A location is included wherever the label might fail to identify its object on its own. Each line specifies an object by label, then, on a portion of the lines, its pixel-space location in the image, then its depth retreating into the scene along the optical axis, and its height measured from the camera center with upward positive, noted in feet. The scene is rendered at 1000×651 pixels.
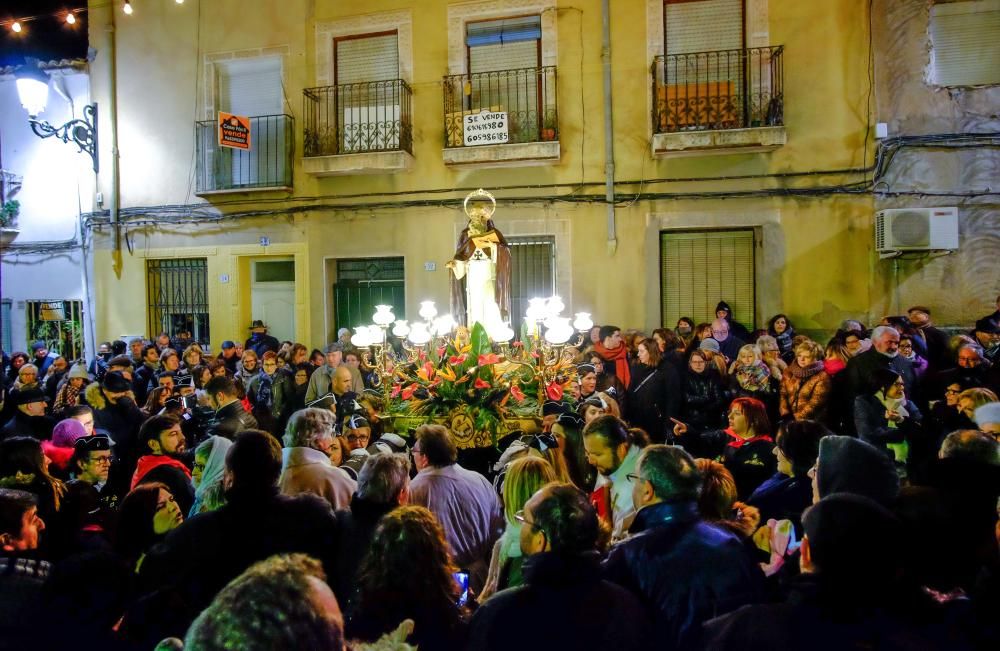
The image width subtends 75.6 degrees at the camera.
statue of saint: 23.39 +1.49
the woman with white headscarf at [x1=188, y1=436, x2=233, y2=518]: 10.60 -2.87
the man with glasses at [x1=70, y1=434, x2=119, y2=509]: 12.06 -2.74
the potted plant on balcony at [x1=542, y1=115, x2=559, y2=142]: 33.73 +9.44
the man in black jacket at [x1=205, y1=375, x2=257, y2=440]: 14.90 -2.35
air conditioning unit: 28.78 +3.32
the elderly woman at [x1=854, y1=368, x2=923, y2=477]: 14.26 -2.44
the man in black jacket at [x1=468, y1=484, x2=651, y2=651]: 6.19 -2.92
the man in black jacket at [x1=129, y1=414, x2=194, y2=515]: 11.73 -2.82
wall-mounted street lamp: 32.12 +11.18
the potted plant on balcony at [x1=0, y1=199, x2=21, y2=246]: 41.16 +6.14
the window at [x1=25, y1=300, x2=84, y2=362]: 41.11 -0.64
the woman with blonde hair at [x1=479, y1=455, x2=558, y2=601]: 8.49 -2.96
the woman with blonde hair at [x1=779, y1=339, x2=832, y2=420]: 17.15 -2.26
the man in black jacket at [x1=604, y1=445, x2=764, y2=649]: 7.00 -2.89
